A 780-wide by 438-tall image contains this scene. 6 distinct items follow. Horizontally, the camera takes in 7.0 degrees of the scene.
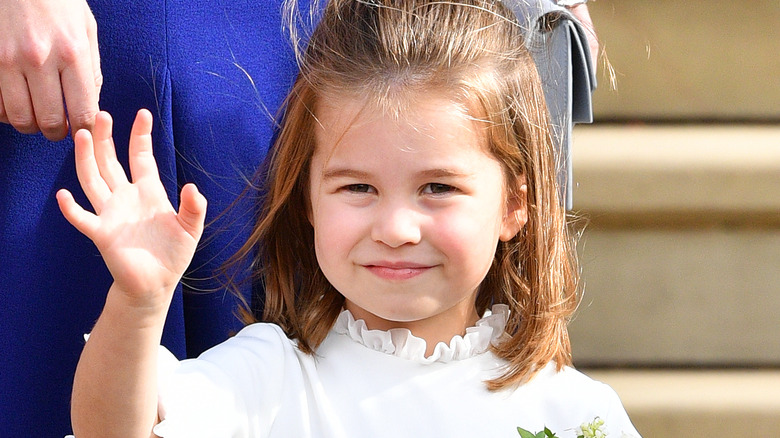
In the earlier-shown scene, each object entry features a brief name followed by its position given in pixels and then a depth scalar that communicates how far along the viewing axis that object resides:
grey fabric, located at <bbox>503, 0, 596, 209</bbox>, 4.04
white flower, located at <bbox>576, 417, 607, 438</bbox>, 3.82
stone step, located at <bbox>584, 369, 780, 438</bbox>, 4.40
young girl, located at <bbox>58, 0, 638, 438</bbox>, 3.93
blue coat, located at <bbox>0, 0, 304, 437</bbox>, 3.97
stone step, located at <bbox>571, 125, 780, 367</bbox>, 4.38
